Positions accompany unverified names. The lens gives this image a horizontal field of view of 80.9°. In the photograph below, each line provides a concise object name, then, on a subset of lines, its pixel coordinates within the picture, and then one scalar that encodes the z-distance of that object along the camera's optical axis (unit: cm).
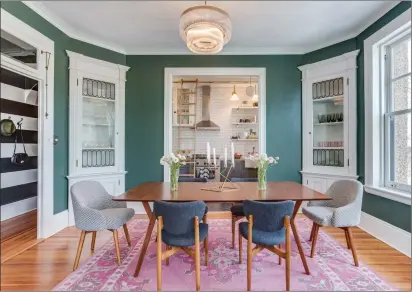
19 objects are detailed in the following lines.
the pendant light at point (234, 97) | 639
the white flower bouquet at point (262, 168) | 259
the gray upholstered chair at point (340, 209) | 238
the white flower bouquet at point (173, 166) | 253
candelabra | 258
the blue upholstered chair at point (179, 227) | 192
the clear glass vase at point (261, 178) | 259
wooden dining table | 213
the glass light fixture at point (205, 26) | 233
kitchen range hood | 691
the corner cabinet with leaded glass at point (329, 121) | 359
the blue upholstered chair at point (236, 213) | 278
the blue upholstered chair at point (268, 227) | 194
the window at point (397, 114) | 285
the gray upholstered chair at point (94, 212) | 231
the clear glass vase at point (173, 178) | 256
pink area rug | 201
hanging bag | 364
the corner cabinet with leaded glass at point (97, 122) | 360
